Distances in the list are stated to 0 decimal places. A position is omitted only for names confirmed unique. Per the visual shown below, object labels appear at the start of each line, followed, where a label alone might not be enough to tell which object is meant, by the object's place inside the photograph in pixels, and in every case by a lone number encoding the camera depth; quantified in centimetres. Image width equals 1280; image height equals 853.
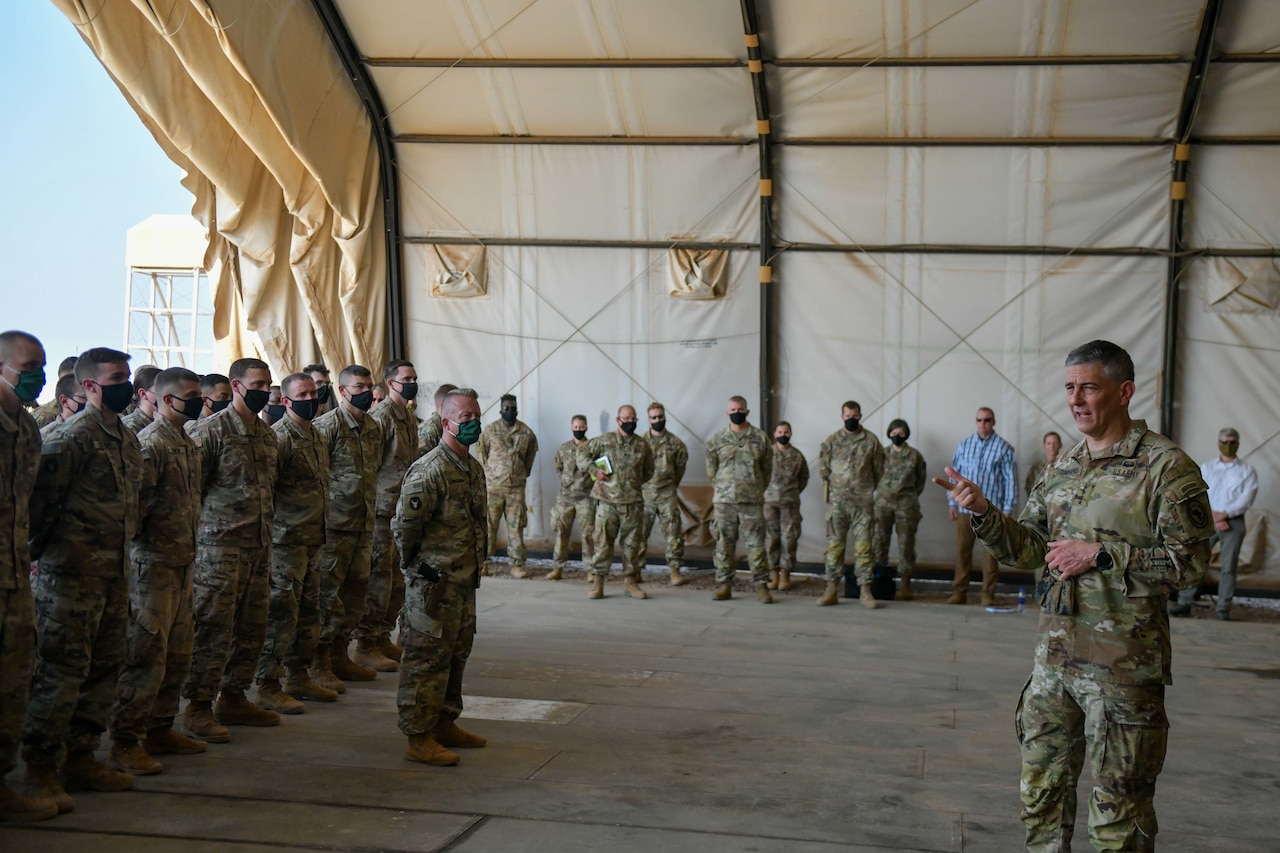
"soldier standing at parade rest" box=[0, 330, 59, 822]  389
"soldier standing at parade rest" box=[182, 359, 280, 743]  525
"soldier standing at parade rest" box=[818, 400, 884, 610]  1008
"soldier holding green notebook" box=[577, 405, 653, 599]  1037
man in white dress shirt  956
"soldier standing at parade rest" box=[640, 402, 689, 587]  1094
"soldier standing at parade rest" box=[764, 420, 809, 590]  1062
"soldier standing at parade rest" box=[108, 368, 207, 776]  468
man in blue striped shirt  1022
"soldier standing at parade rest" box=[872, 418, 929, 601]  1046
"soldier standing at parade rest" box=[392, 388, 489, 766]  491
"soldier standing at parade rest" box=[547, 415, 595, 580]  1115
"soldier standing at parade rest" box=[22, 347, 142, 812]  421
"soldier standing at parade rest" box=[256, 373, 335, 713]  584
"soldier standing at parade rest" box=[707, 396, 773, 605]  1020
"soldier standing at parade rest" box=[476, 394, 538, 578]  1123
